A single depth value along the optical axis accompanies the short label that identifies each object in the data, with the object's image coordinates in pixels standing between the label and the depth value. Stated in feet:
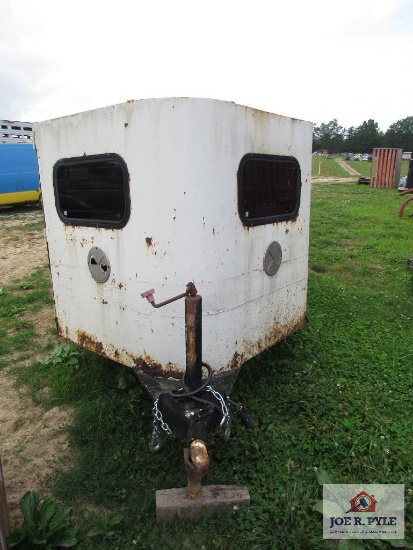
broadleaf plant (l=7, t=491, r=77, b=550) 7.19
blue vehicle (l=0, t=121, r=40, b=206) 44.96
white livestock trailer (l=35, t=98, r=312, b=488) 8.14
